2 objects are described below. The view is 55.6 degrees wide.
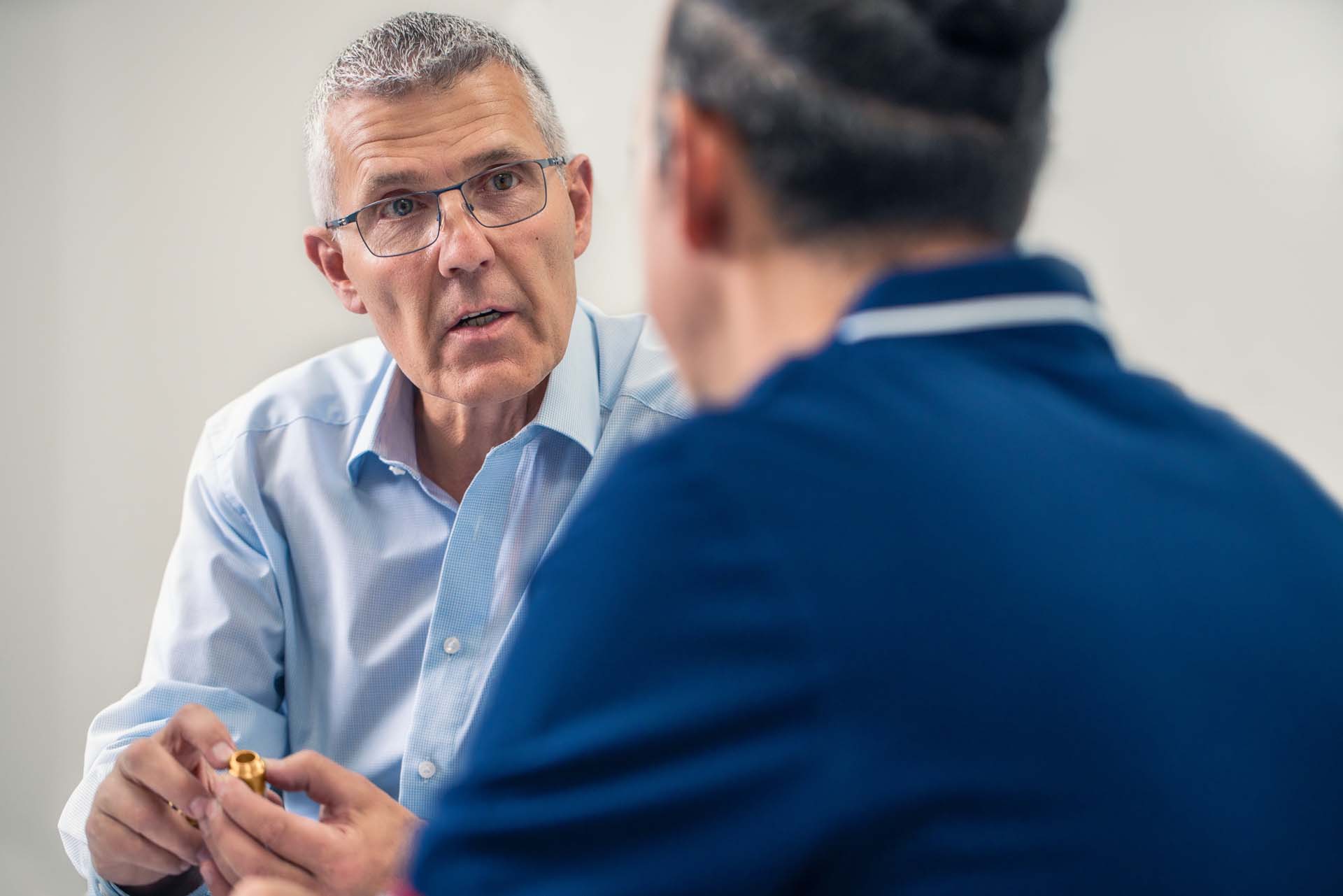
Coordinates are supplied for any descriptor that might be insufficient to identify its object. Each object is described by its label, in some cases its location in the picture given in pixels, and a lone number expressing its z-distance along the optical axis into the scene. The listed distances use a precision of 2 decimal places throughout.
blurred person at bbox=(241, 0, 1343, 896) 0.56
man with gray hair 1.60
